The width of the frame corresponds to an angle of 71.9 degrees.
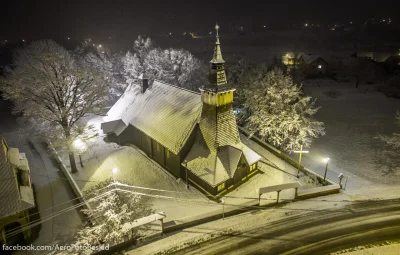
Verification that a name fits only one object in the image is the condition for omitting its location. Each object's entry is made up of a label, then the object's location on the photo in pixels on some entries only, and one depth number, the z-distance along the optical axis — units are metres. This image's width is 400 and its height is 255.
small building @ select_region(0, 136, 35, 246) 20.44
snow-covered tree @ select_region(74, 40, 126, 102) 51.97
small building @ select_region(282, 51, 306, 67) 77.50
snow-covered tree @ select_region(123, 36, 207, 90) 50.66
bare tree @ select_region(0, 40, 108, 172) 26.72
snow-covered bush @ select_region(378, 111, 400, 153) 31.41
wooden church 27.03
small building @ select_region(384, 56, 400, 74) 70.22
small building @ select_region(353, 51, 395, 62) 80.97
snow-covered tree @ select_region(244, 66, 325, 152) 32.56
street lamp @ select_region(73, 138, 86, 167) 29.30
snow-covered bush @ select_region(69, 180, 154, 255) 18.69
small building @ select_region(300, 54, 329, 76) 73.06
